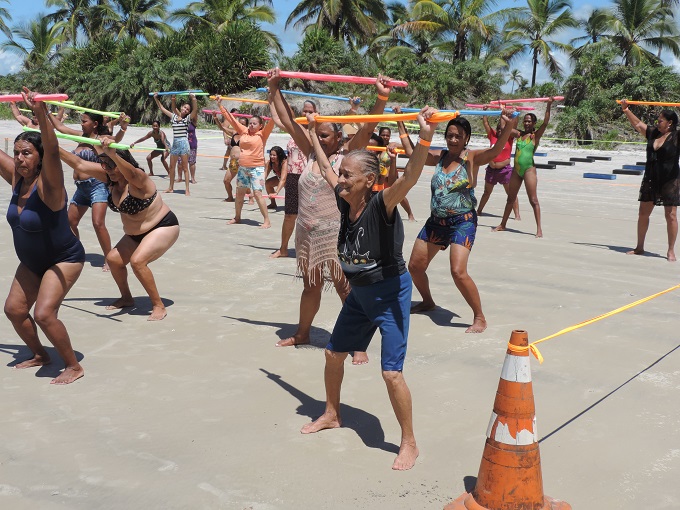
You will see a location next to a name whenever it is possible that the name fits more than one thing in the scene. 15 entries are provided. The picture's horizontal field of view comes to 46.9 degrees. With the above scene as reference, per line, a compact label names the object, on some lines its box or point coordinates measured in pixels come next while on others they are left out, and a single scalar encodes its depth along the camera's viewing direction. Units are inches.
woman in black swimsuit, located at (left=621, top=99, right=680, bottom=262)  374.9
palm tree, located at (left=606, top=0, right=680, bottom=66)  1573.6
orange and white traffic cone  136.6
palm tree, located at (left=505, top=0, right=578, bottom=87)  1818.4
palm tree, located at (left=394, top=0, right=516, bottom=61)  1697.8
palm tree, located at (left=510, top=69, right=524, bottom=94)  2766.2
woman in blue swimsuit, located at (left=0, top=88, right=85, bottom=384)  198.5
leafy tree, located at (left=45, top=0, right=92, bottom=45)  2315.5
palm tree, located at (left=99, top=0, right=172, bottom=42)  2185.0
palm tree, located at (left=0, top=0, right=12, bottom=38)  2184.4
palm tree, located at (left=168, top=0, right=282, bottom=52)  1802.4
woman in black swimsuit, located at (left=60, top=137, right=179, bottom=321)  253.0
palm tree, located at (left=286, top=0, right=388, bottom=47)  1819.6
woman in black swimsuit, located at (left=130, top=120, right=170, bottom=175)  648.4
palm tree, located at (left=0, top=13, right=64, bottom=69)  2246.6
